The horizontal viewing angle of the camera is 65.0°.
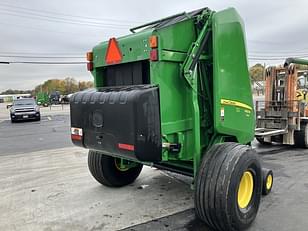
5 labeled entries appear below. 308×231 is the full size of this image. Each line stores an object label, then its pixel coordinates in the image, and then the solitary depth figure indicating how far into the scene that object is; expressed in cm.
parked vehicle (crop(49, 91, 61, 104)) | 3742
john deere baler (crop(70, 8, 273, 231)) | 255
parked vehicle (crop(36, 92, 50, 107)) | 3483
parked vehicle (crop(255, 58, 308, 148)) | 652
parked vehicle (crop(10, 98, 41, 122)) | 1580
